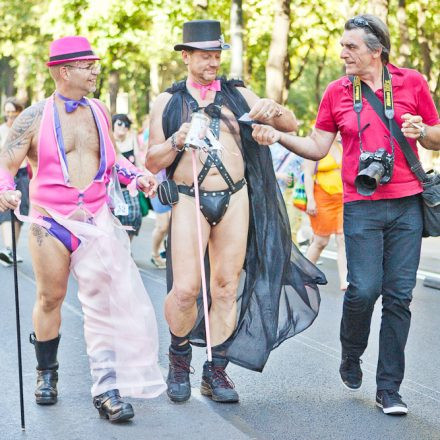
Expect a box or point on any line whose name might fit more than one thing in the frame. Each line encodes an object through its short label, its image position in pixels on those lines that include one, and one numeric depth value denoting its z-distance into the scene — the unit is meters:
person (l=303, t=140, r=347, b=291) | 10.19
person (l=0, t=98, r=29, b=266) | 11.68
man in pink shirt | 5.28
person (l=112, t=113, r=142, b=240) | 12.05
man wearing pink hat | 5.19
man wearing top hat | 5.48
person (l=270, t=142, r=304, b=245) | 11.31
